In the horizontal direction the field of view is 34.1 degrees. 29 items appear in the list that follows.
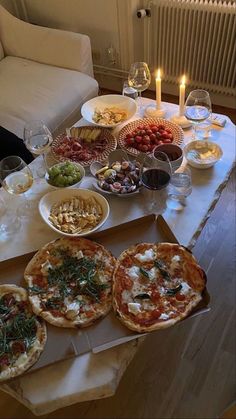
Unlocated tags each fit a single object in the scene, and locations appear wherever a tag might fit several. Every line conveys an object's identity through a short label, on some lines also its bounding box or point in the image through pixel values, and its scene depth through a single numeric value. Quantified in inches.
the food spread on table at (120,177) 55.6
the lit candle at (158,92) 67.7
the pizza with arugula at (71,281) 42.6
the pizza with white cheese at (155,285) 41.9
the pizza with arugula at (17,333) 38.6
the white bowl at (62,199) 52.2
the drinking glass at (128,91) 73.9
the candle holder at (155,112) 70.2
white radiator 97.5
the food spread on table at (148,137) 62.9
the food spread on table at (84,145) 62.1
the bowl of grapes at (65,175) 56.4
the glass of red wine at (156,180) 53.5
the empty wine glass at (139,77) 68.1
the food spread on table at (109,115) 68.5
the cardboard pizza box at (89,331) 40.0
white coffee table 38.4
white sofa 89.0
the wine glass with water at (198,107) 63.2
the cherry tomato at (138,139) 63.0
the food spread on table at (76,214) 51.3
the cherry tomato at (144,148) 62.1
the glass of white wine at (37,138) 59.4
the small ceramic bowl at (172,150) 59.2
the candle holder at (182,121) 67.7
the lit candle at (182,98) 64.9
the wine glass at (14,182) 53.7
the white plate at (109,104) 70.8
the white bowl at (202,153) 59.8
